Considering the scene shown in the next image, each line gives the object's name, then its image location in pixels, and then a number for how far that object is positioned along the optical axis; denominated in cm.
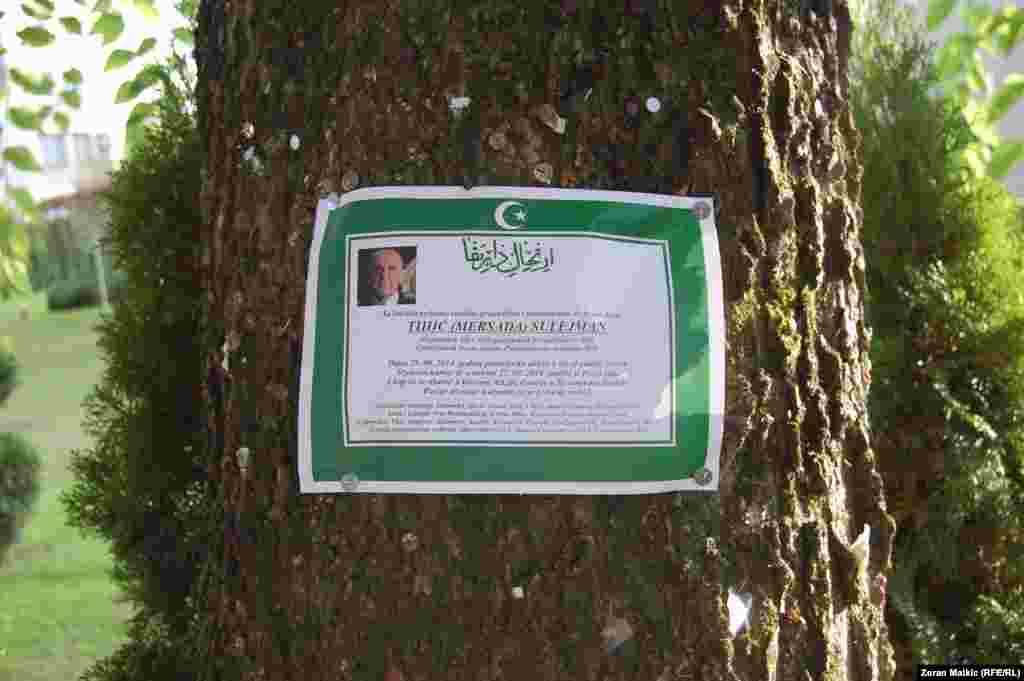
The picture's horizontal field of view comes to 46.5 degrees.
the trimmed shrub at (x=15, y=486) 743
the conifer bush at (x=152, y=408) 217
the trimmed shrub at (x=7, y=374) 799
